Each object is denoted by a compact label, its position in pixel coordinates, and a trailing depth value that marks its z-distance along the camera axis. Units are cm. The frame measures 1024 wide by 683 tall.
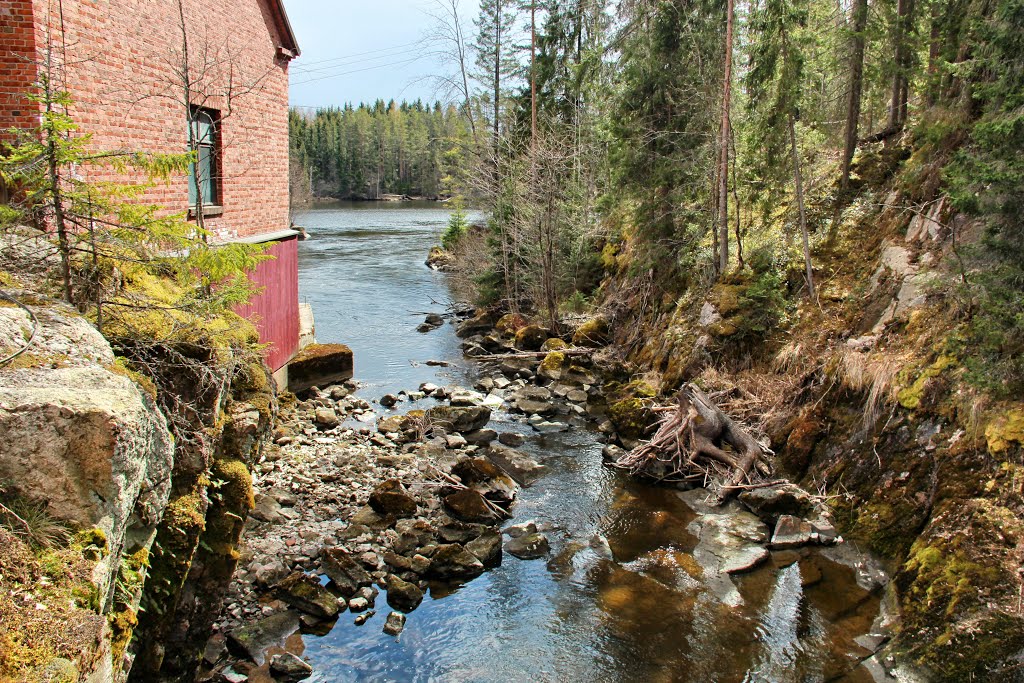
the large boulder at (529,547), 959
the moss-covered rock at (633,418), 1345
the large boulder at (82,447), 393
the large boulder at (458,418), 1414
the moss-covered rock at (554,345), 1959
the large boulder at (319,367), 1599
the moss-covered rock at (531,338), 2061
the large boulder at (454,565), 905
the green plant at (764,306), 1390
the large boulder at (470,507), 1039
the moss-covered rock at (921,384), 938
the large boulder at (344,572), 858
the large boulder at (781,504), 1013
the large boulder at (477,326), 2336
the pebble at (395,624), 792
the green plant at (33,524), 375
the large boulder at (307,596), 808
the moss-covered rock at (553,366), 1811
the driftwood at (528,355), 1916
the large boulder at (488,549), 938
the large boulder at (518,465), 1208
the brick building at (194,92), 816
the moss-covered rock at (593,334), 1961
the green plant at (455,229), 3217
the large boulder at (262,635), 730
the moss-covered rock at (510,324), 2233
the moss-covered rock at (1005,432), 775
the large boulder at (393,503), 1029
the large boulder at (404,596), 841
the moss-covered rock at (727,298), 1458
